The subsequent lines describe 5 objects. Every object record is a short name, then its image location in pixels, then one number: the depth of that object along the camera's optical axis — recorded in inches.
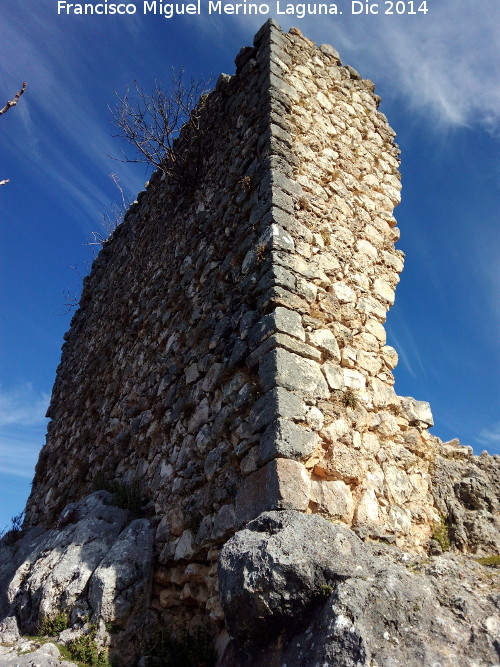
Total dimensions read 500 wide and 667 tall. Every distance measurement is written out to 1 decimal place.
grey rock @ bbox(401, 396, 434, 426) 149.5
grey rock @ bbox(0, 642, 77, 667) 111.0
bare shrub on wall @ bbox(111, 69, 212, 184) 224.5
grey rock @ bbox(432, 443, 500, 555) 133.1
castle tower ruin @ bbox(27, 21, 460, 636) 123.7
